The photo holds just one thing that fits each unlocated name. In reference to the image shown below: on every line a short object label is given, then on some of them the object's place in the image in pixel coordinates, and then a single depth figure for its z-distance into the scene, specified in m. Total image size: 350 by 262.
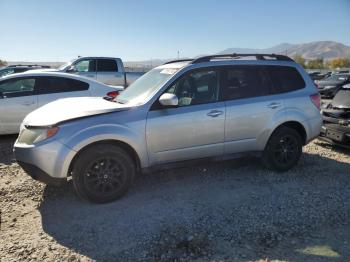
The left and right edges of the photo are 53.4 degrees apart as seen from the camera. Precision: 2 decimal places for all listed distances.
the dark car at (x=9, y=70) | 16.52
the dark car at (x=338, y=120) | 6.72
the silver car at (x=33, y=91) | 7.32
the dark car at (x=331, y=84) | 19.38
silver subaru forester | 4.25
